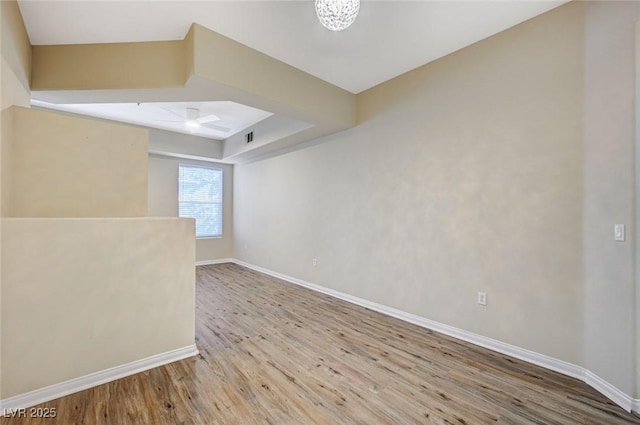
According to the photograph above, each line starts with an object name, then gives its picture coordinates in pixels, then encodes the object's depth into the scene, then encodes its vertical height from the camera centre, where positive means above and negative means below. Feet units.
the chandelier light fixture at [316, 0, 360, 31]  6.50 +4.84
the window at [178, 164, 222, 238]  21.36 +1.23
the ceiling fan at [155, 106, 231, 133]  14.25 +4.96
